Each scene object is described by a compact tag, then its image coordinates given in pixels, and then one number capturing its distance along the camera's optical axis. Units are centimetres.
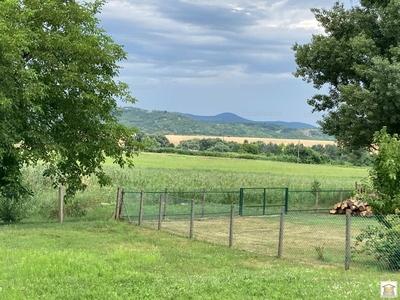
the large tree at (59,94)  1778
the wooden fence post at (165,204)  1968
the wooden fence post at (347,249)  1168
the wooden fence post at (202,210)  2268
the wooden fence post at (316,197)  2854
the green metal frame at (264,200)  2450
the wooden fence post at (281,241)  1309
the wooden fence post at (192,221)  1605
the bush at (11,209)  2092
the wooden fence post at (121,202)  1967
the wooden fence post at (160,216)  1775
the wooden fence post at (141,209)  1874
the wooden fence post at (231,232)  1446
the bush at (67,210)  2309
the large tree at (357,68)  2258
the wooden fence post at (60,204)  1930
